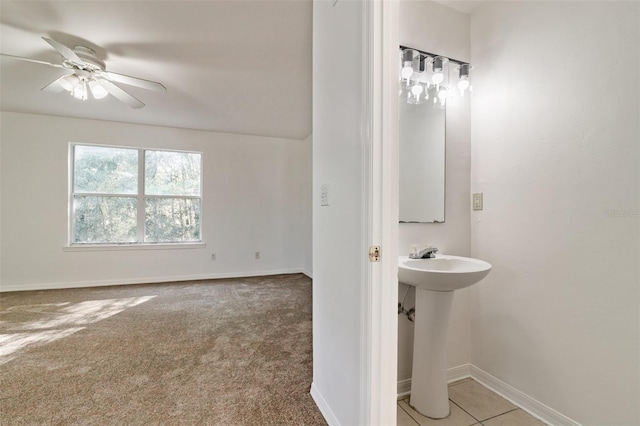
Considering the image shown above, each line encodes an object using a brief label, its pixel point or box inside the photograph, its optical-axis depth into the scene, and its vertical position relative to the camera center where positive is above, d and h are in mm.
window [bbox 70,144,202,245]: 4148 +256
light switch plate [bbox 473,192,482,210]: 1812 +81
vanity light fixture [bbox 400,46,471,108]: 1649 +842
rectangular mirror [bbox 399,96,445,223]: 1725 +330
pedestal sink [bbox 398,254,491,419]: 1453 -705
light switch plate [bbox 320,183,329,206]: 1388 +93
